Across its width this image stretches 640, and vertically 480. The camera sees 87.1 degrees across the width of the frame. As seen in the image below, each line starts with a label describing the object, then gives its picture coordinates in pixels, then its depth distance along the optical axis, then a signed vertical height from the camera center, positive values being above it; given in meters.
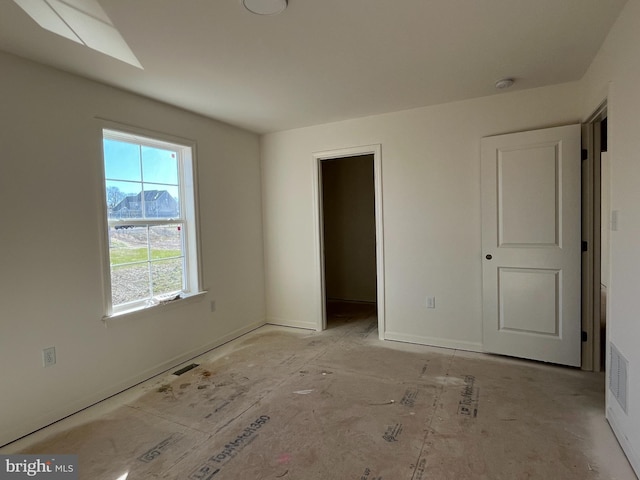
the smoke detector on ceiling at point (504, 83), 2.73 +1.17
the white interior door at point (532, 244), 2.79 -0.18
